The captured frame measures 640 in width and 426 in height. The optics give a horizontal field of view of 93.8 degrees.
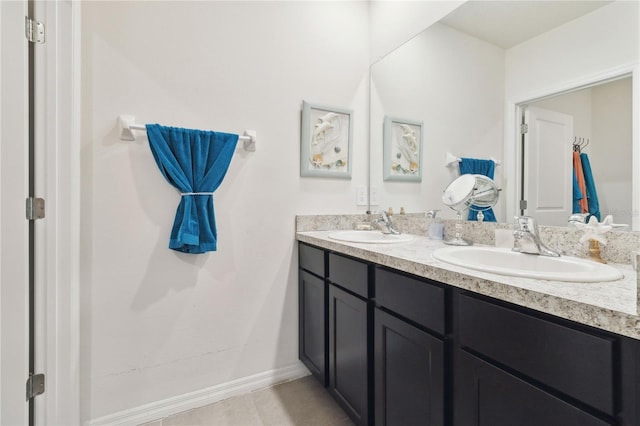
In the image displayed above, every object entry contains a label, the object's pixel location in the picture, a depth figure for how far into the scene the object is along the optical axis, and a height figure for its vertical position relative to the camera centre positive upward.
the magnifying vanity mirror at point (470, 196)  1.35 +0.07
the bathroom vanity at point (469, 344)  0.56 -0.34
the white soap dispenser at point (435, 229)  1.53 -0.10
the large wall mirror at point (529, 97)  0.98 +0.47
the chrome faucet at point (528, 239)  1.06 -0.10
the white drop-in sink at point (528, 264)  0.72 -0.16
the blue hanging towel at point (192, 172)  1.43 +0.19
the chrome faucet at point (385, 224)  1.75 -0.08
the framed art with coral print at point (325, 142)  1.83 +0.43
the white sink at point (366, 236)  1.58 -0.14
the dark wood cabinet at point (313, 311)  1.55 -0.56
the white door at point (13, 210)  1.11 +0.00
